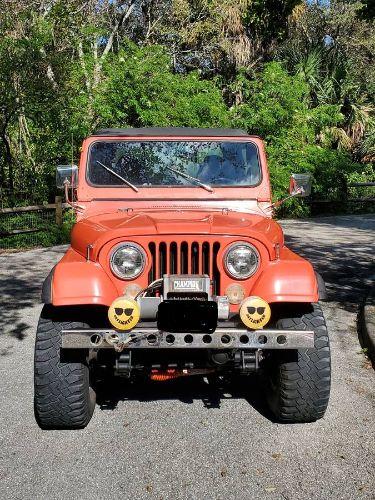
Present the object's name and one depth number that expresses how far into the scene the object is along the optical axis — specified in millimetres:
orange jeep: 3422
